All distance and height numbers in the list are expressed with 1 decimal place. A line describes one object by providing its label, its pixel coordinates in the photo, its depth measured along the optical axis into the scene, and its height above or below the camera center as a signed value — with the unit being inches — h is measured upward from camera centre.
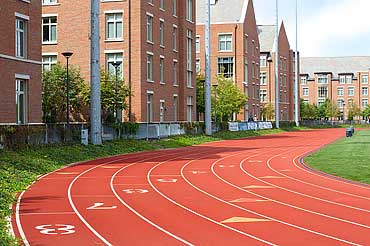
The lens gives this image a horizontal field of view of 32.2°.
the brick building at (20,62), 1169.4 +96.9
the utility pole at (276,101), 3321.9 +54.8
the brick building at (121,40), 1843.0 +210.7
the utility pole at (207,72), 2130.9 +134.1
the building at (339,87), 5920.3 +226.7
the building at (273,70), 4197.8 +281.9
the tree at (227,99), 2812.5 +55.8
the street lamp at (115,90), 1655.4 +57.6
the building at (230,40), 3260.3 +364.0
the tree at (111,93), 1656.0 +49.7
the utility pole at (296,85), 3639.8 +163.7
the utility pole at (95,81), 1368.1 +67.2
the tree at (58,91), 1622.8 +54.4
